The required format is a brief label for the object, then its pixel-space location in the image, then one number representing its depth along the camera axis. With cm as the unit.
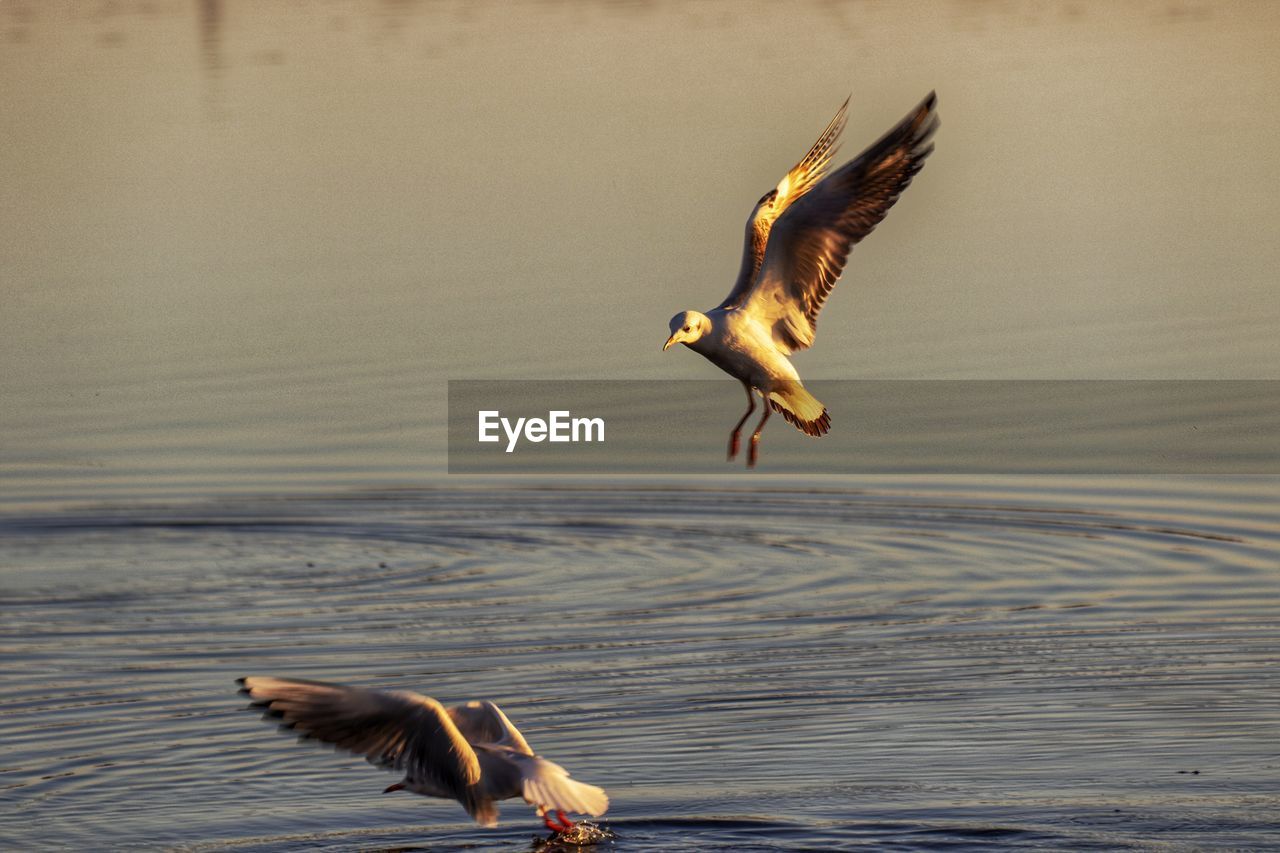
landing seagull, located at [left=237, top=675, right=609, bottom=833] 1820
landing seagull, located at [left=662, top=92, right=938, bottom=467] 2116
